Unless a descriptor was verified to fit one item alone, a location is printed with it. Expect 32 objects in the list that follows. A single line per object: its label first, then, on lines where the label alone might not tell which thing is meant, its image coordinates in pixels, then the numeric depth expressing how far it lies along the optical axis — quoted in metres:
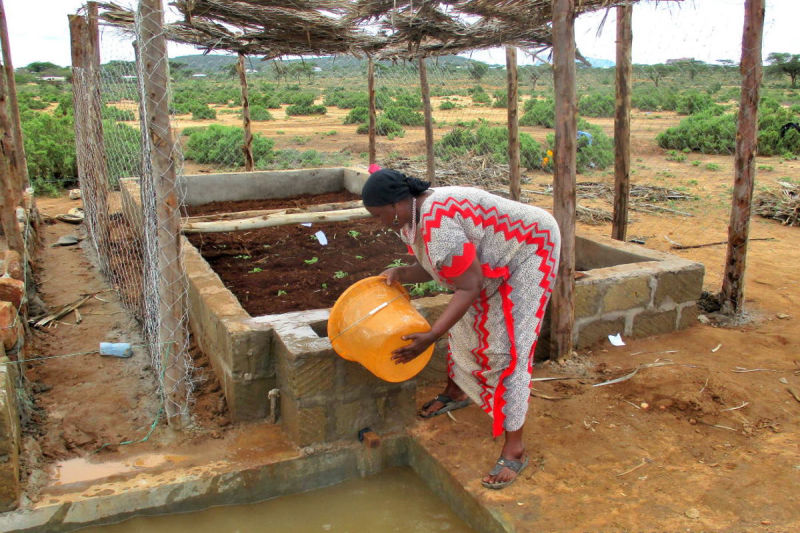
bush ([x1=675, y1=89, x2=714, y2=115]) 22.46
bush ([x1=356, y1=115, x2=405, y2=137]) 19.88
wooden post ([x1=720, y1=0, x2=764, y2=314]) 4.74
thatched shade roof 5.52
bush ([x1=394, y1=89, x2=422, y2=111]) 22.16
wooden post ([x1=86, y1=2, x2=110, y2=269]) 5.79
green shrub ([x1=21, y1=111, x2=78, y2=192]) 11.74
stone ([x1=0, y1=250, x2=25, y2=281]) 4.71
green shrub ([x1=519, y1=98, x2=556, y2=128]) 21.67
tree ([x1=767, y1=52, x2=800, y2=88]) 33.97
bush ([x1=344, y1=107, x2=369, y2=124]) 23.11
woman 2.62
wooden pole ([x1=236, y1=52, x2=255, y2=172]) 9.87
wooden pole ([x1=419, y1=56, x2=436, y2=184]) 8.58
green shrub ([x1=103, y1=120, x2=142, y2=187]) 5.52
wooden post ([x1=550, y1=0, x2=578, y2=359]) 3.75
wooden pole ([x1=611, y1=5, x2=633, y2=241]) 5.51
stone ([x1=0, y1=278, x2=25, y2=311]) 4.21
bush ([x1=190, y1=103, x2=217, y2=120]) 26.16
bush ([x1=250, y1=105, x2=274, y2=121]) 25.89
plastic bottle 4.50
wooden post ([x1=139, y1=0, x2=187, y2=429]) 3.02
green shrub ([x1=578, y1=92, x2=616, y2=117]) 24.00
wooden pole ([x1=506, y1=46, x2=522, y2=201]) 7.27
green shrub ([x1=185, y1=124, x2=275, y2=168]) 15.36
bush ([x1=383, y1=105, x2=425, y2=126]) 20.55
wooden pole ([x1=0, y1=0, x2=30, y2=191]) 8.33
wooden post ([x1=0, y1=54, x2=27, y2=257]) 5.04
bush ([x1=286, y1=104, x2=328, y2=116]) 27.52
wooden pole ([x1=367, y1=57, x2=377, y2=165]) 9.66
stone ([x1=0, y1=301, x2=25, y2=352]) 3.67
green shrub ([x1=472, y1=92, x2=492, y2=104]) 26.58
